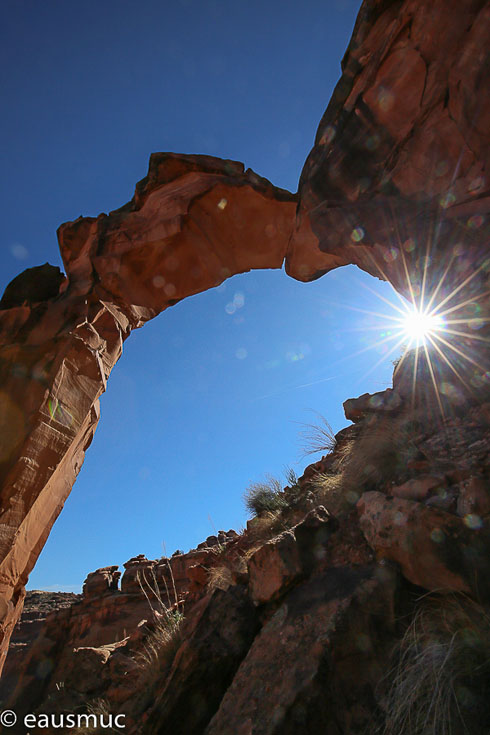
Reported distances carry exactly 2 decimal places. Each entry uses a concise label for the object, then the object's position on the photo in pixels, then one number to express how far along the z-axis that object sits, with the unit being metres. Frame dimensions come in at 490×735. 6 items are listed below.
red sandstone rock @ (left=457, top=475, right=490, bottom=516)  2.69
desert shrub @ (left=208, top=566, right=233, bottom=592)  4.04
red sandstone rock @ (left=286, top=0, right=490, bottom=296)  4.85
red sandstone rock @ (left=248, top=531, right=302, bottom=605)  3.40
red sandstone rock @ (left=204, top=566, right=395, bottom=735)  2.28
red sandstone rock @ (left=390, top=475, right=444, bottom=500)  3.24
